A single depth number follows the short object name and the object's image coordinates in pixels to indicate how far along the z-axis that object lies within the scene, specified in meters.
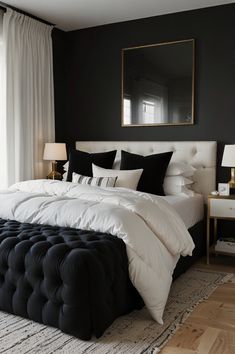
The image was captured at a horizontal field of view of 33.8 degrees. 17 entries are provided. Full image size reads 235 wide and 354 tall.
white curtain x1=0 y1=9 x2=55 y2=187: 4.35
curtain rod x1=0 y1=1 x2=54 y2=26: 4.25
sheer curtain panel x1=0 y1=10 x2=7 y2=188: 4.32
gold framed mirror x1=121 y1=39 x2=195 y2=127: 4.41
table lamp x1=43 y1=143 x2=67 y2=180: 4.67
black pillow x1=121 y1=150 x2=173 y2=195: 3.93
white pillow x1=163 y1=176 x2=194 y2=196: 4.04
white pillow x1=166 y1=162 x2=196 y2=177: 4.07
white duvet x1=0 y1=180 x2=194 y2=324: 2.53
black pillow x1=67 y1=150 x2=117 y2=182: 4.29
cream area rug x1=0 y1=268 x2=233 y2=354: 2.18
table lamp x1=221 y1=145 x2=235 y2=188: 3.78
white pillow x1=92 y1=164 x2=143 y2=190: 3.86
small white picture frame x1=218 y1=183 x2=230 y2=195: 3.86
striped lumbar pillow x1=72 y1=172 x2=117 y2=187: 3.78
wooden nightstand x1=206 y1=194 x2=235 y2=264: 3.77
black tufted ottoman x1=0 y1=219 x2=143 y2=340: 2.21
